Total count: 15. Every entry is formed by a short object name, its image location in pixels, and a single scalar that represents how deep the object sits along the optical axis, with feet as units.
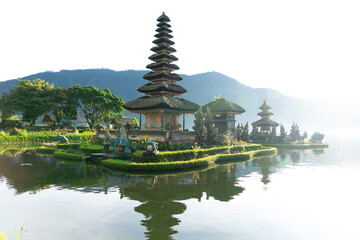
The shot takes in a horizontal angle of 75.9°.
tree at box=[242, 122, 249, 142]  148.05
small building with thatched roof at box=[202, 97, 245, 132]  129.39
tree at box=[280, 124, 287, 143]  154.71
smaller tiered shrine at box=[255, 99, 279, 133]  171.37
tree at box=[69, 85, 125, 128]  194.29
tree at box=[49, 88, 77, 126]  185.06
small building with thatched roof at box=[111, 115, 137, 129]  233.35
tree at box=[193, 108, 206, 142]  89.66
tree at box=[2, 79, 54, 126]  170.19
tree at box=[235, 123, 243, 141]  143.69
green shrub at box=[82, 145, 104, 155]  82.33
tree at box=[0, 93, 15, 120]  179.17
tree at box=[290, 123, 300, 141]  162.20
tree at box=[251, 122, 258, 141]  156.88
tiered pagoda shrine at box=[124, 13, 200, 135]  100.07
